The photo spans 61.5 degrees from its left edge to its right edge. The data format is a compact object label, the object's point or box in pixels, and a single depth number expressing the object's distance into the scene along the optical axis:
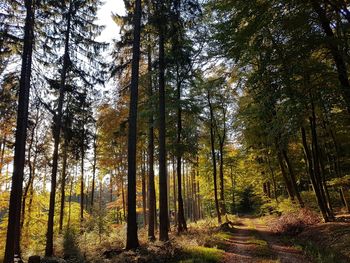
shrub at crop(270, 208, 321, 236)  14.94
